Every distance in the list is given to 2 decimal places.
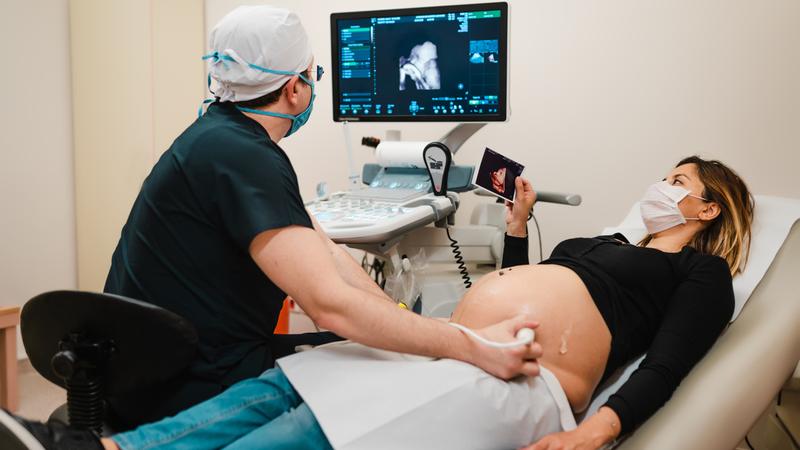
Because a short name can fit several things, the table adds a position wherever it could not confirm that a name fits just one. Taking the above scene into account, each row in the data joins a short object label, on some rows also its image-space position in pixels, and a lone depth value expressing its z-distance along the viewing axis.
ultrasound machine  2.33
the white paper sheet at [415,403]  1.16
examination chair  1.27
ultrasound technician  1.21
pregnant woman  1.16
